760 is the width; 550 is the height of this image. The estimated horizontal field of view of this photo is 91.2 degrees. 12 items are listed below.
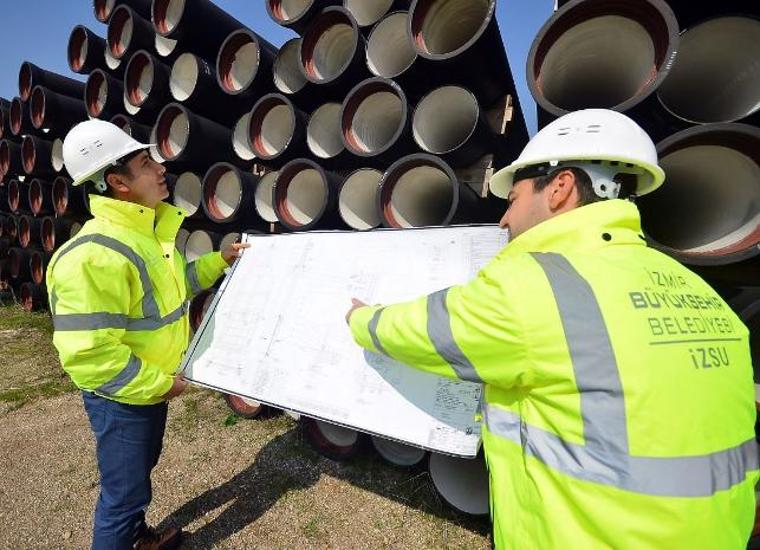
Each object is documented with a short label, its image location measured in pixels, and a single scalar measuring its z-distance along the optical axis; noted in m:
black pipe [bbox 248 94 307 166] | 2.65
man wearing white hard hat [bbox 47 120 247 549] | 1.34
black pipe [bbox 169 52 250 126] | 3.11
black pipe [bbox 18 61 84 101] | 4.41
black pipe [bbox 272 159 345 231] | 2.36
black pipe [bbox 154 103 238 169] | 3.05
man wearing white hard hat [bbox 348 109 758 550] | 0.75
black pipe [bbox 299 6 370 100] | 2.40
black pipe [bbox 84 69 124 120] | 3.69
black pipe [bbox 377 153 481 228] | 1.96
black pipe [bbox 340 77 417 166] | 2.18
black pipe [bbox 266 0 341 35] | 2.59
